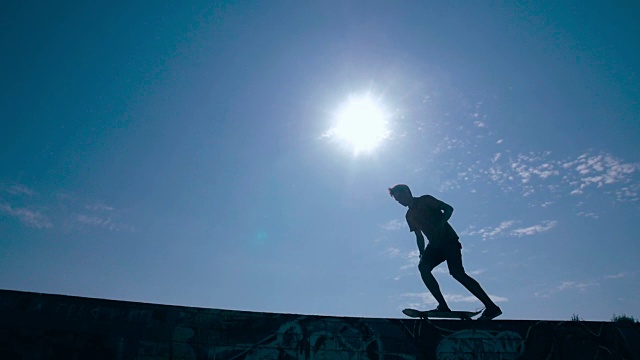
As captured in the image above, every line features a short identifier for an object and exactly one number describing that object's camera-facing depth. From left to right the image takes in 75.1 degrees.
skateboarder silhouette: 7.60
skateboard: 7.08
